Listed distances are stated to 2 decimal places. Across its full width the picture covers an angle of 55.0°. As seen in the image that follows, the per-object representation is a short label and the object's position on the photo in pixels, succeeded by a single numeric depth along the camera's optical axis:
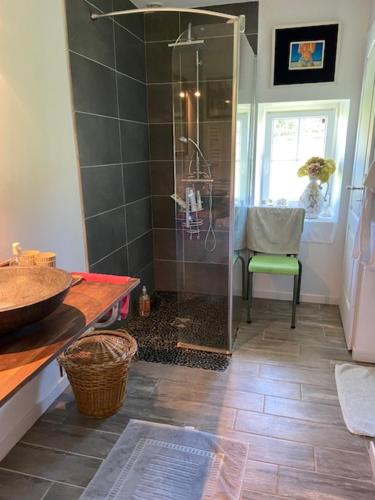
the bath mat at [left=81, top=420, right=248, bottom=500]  1.57
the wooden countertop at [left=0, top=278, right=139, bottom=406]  0.94
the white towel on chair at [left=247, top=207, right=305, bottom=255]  3.19
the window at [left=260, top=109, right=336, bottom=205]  3.23
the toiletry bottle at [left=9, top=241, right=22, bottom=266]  1.57
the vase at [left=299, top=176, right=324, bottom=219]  3.24
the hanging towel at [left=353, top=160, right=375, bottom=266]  2.19
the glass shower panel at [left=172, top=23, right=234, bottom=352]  2.62
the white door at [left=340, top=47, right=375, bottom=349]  2.42
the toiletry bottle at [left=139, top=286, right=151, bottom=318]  3.24
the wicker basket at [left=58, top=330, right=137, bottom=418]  1.91
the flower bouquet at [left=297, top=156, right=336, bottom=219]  3.15
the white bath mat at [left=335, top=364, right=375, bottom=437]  1.94
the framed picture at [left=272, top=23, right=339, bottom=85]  2.84
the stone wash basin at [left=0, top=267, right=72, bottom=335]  1.07
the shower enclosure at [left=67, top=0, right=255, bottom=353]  2.47
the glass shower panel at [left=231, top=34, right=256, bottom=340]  2.45
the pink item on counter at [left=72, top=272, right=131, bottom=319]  1.58
